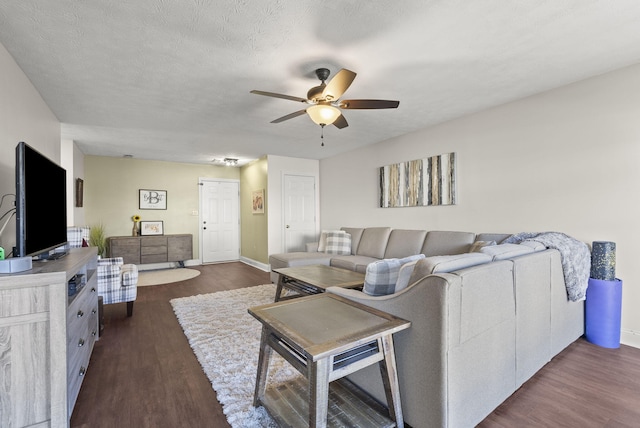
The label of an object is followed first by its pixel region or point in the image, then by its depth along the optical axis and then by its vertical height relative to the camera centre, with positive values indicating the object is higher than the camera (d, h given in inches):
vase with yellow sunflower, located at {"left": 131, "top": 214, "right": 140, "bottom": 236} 237.2 -8.7
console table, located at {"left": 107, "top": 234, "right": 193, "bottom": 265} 219.0 -26.6
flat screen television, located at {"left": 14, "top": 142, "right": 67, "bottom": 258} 58.1 +2.6
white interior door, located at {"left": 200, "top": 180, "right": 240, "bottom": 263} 267.7 -5.9
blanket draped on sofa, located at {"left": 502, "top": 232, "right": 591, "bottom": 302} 90.4 -15.8
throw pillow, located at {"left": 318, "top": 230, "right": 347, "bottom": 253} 196.4 -20.1
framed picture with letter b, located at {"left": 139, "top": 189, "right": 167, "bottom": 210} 242.8 +12.8
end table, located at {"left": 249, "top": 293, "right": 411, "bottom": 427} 45.8 -21.1
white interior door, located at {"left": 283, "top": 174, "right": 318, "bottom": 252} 233.9 +2.0
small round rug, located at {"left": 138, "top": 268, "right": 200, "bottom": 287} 198.1 -45.5
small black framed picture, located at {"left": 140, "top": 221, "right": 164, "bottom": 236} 242.3 -11.4
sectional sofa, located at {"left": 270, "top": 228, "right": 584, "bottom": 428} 51.3 -24.4
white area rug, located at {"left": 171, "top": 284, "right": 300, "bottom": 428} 66.9 -44.5
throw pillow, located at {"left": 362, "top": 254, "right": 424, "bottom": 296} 66.8 -14.9
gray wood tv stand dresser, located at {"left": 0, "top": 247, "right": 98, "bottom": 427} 51.4 -24.5
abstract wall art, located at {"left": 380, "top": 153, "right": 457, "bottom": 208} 150.5 +17.2
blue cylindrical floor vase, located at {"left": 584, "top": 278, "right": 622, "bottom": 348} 95.7 -33.1
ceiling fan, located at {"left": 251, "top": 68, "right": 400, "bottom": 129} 89.7 +36.7
